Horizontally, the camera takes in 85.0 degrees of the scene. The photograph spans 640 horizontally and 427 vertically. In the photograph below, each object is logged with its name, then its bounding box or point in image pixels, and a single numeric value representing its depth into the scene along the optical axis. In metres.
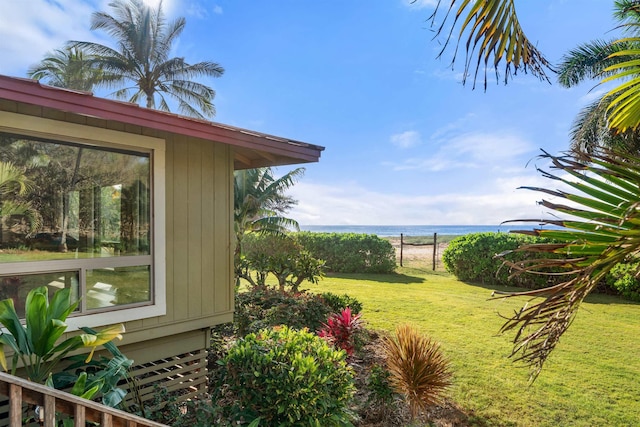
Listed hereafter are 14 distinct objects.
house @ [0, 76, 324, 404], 3.13
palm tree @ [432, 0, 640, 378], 1.59
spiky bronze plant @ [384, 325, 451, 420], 3.81
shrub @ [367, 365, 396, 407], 4.03
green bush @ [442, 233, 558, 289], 11.51
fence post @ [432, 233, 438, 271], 15.35
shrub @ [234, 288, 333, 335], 6.01
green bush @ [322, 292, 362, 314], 7.05
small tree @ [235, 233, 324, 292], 7.80
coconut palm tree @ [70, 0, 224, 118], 17.64
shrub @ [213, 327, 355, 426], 3.04
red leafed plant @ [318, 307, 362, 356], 5.20
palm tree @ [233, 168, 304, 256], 9.32
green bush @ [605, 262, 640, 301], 9.61
